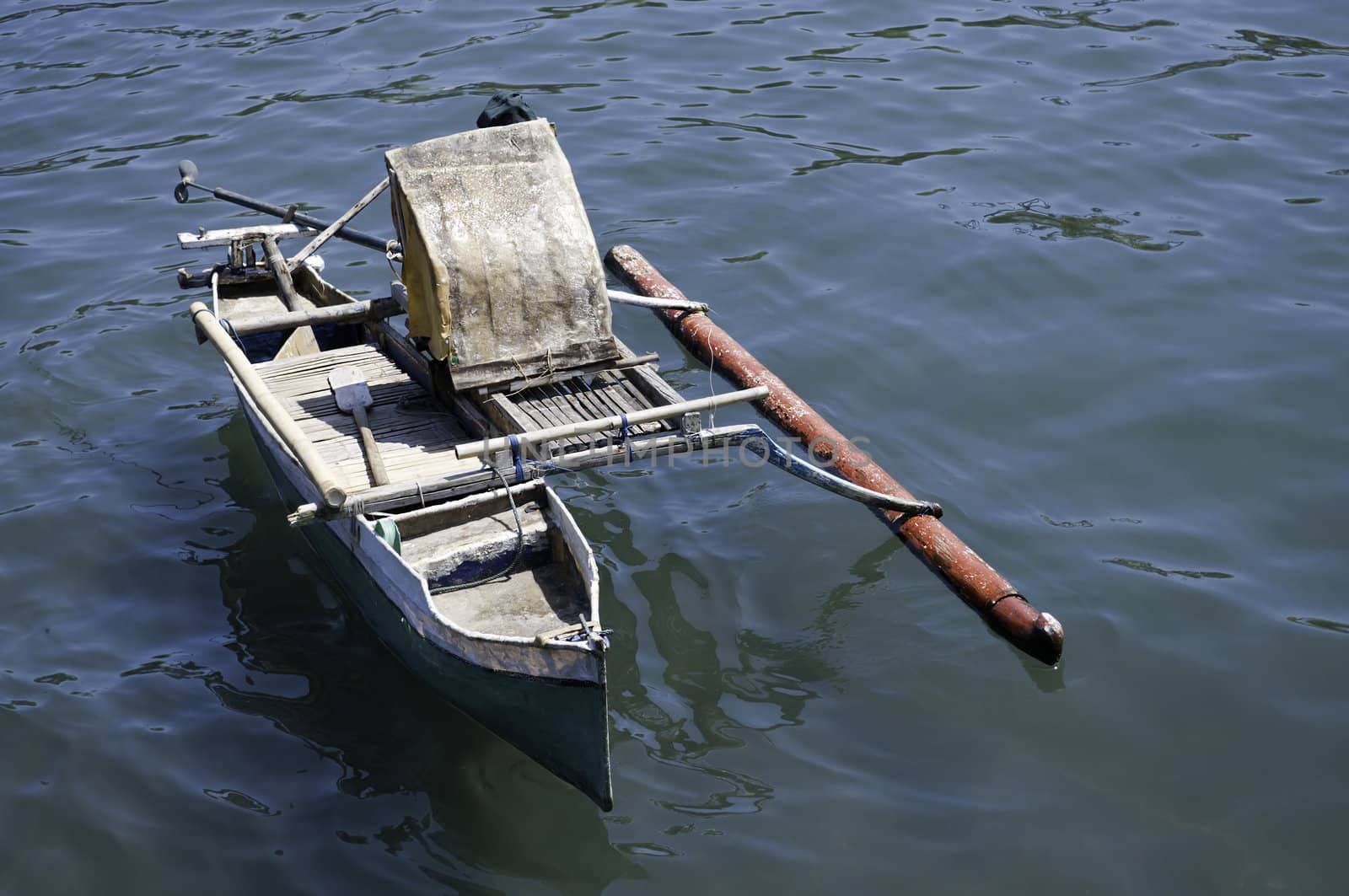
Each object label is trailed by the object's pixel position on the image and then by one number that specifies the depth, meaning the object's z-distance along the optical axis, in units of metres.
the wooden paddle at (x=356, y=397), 7.71
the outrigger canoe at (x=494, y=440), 6.40
